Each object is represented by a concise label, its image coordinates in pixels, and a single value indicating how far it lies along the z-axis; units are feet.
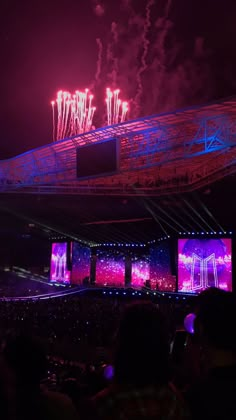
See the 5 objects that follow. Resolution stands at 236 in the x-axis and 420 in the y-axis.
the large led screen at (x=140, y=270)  94.73
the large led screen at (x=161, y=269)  84.27
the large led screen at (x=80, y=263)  106.11
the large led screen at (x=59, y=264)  107.45
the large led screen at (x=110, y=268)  100.01
